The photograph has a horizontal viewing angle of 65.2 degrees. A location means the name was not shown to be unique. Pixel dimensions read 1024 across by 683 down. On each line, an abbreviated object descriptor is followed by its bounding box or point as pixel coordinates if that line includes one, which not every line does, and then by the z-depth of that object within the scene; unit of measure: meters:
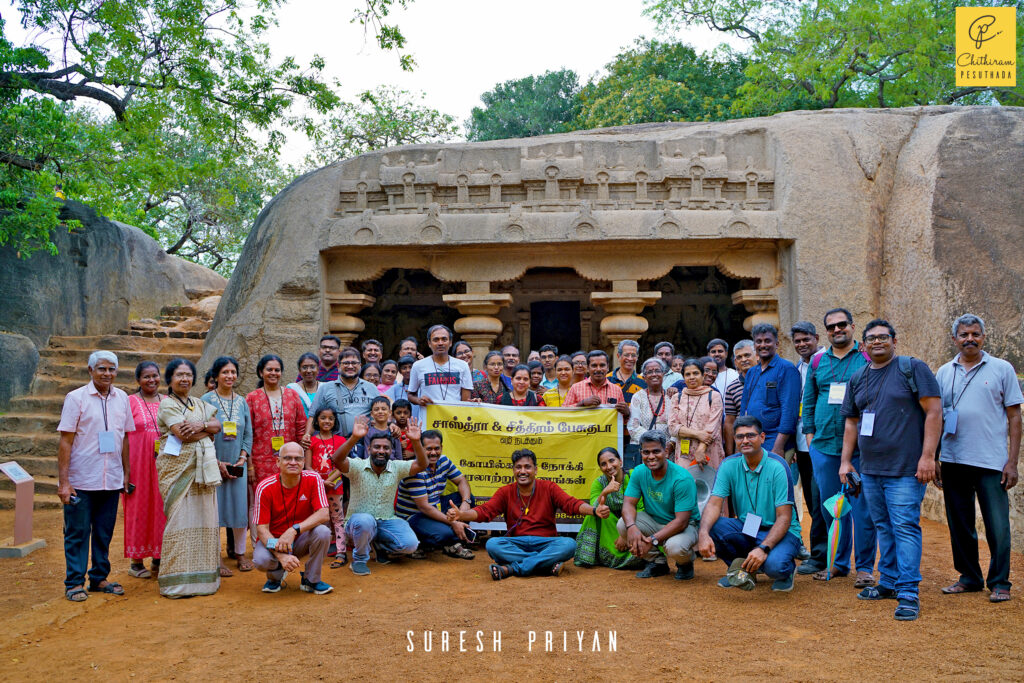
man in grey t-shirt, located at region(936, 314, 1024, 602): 4.62
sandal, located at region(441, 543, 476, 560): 6.08
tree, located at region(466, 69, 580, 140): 28.92
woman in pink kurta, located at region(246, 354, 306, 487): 5.90
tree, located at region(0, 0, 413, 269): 9.77
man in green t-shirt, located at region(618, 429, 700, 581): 5.25
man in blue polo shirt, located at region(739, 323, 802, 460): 5.58
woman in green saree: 5.66
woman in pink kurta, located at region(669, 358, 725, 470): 5.94
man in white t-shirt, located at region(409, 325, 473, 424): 6.82
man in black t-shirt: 4.46
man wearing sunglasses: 4.99
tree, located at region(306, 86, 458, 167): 26.05
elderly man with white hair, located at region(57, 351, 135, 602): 5.07
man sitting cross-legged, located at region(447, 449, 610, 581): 5.52
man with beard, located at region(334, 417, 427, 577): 5.72
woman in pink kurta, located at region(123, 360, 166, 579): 5.53
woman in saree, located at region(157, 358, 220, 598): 5.17
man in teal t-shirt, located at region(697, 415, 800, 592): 4.88
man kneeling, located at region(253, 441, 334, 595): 5.02
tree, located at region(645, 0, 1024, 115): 18.61
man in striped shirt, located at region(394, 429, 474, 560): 6.07
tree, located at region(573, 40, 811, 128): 21.56
